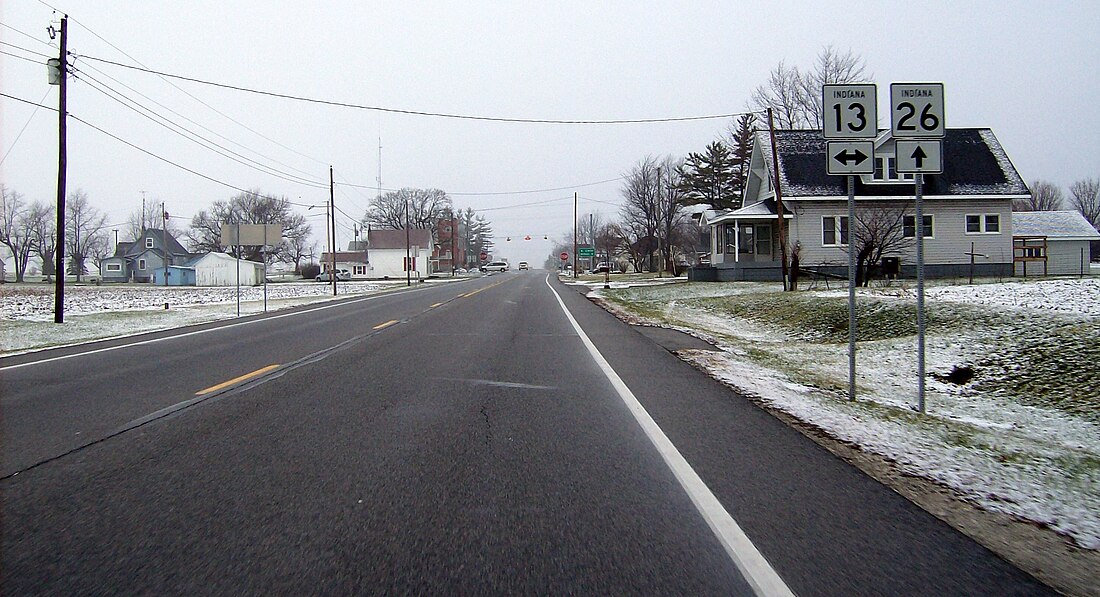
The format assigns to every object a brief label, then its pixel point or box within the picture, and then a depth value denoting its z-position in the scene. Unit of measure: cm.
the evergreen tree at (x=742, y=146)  6142
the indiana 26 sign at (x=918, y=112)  814
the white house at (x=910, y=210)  3838
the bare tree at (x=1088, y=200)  8631
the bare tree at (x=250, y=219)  10475
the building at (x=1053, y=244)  4006
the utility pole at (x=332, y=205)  4842
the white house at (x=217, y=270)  7744
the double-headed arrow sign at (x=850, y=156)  858
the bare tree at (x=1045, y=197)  8875
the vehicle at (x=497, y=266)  15362
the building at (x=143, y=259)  9262
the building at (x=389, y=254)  10300
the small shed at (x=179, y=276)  8031
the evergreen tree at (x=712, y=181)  6681
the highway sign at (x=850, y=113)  846
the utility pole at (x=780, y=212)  2823
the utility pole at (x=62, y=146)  2281
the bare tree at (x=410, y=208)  11462
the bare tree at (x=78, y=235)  9588
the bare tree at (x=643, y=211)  7200
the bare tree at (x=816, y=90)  5034
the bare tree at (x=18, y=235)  8406
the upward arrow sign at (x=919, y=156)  820
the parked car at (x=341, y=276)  9250
